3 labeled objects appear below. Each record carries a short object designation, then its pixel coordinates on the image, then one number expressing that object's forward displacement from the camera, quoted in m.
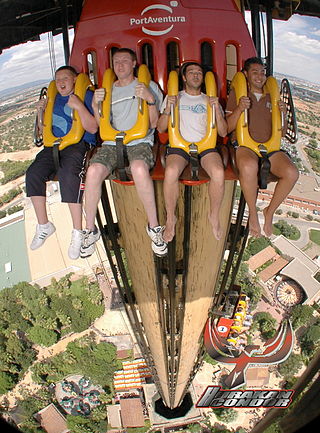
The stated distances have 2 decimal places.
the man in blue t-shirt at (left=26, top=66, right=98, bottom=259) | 3.48
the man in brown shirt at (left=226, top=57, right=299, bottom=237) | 3.28
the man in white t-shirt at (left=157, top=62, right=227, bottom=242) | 3.25
